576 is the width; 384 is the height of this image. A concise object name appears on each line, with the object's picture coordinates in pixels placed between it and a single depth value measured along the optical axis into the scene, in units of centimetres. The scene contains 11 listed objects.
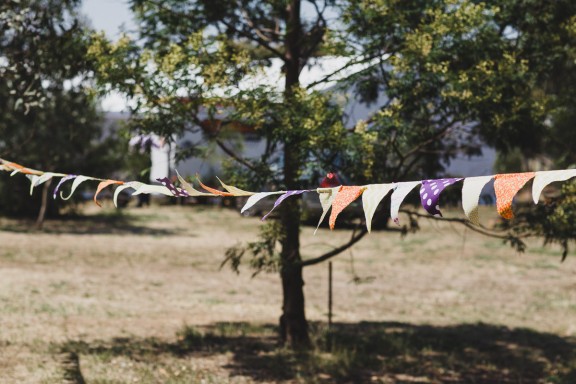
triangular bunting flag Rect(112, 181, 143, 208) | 437
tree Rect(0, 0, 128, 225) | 858
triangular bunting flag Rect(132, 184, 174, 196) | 429
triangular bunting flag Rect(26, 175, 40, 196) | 513
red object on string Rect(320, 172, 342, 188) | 484
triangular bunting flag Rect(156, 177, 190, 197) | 432
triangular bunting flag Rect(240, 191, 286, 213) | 385
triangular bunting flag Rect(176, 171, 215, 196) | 413
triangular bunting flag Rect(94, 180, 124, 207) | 455
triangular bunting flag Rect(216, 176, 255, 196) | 405
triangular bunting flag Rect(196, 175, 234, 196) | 403
